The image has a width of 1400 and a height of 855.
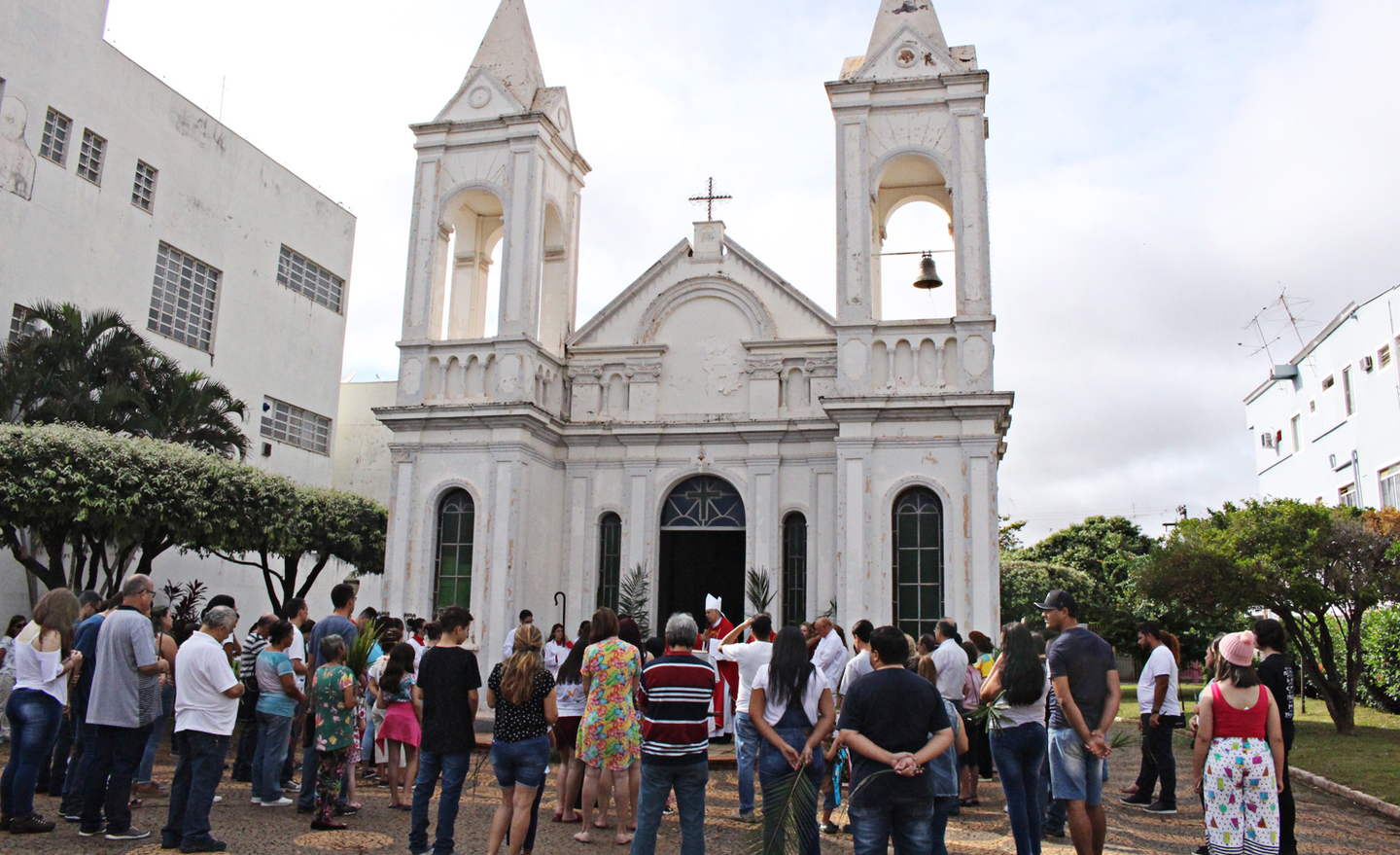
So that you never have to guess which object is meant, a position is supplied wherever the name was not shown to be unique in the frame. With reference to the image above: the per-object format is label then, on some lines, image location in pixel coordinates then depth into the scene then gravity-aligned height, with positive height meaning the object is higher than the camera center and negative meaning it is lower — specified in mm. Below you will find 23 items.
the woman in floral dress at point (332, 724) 8898 -761
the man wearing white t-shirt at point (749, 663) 8781 -169
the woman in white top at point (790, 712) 7047 -460
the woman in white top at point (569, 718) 9086 -679
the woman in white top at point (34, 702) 8164 -578
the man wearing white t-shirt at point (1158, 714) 10094 -591
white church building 17609 +4356
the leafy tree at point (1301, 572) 17344 +1373
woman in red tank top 6699 -649
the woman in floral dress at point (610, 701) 8234 -479
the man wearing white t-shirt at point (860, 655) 9000 -81
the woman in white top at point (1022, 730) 7516 -566
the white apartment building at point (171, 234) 23391 +10131
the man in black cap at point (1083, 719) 7422 -478
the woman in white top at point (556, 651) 11914 -136
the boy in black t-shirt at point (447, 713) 7520 -543
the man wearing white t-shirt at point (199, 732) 7883 -755
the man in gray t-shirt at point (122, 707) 7988 -589
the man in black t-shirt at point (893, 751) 5754 -564
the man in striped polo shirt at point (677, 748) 6871 -688
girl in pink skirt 10125 -654
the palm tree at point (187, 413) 20641 +4249
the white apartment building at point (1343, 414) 27797 +7271
